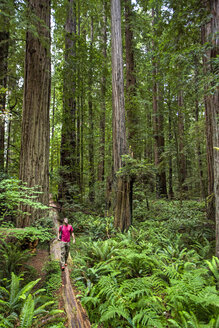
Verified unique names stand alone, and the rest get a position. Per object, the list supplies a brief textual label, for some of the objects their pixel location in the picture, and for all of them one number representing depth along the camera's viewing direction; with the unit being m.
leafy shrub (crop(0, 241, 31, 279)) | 4.05
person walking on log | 4.38
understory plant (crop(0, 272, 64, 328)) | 2.64
